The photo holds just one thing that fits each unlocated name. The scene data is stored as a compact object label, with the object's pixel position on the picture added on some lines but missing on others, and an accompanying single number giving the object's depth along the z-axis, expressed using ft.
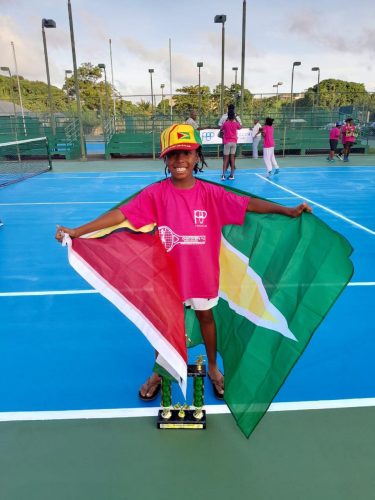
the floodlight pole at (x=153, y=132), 70.29
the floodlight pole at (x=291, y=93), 77.57
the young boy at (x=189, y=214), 8.32
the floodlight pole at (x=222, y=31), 67.56
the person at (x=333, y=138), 63.14
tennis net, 51.14
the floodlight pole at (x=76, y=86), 60.08
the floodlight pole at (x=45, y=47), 63.98
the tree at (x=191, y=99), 209.87
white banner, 67.00
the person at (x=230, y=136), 44.29
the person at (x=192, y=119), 51.35
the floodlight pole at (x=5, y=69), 113.54
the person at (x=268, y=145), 46.37
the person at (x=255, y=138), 61.22
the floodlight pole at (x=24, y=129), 78.07
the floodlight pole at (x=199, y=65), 105.29
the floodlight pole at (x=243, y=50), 62.69
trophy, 8.84
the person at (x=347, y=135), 61.57
